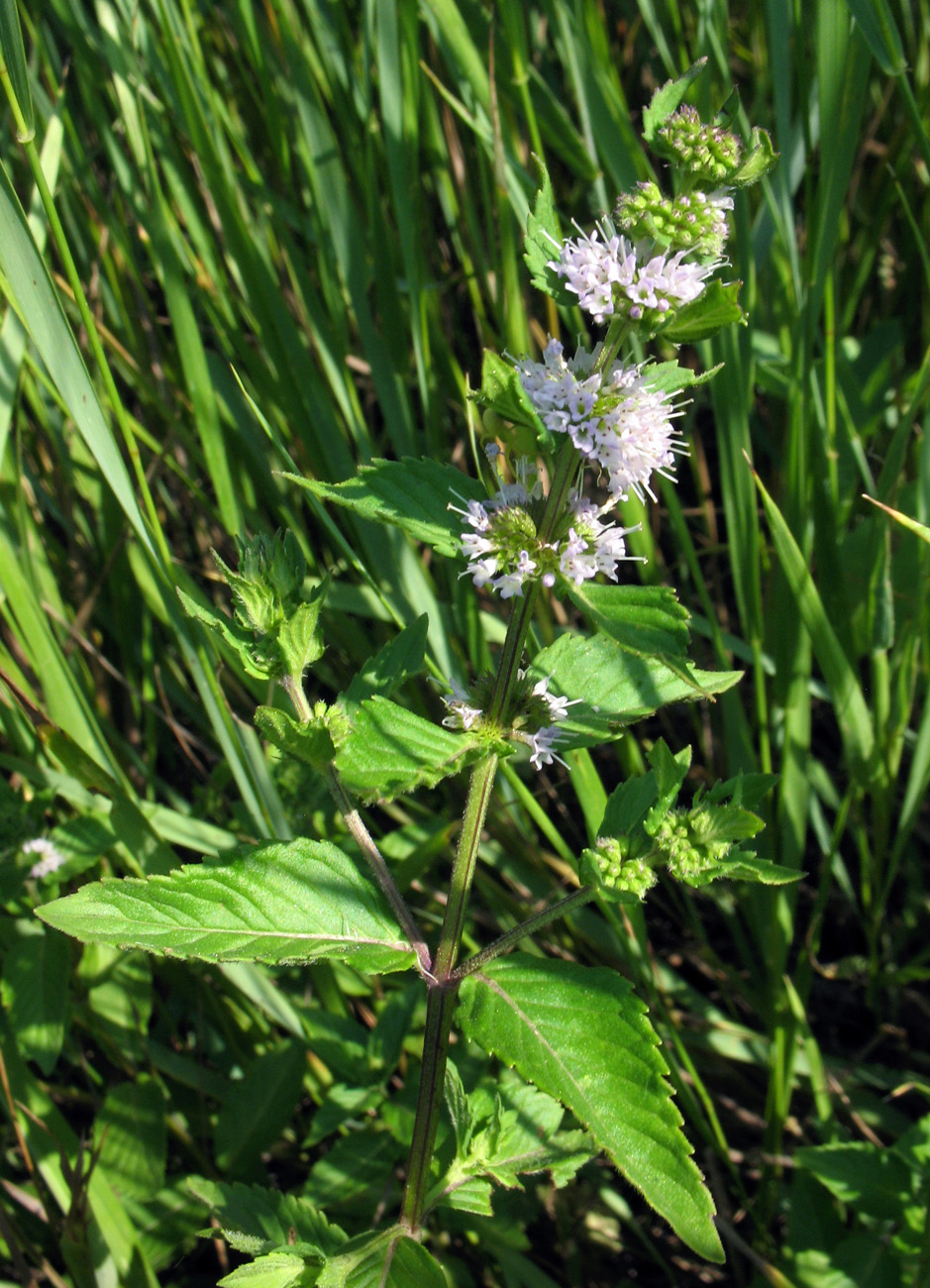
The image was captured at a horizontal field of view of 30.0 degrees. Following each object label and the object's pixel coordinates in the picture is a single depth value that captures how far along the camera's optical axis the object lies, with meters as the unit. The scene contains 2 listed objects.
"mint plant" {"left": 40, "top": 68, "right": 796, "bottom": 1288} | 0.25
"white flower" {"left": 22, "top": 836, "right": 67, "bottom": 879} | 0.35
